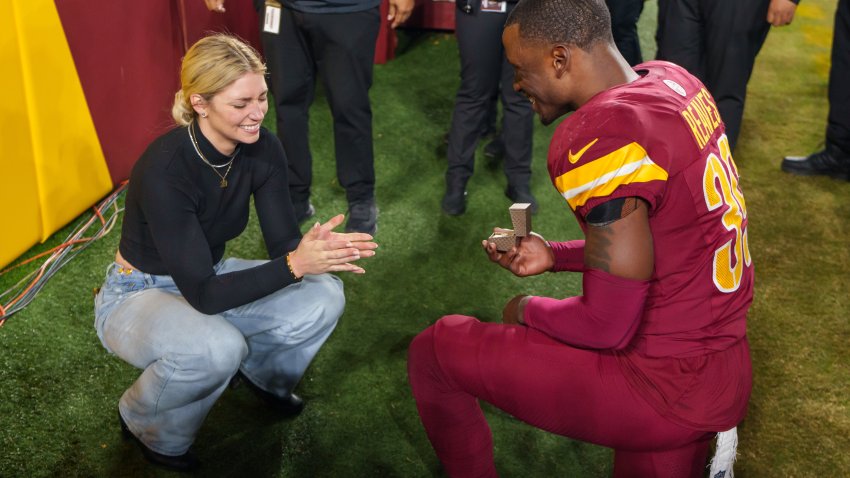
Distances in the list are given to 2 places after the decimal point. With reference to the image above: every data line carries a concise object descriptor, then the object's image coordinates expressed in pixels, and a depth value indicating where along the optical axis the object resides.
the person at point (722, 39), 3.68
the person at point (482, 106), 3.44
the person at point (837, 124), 4.22
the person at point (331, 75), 3.28
